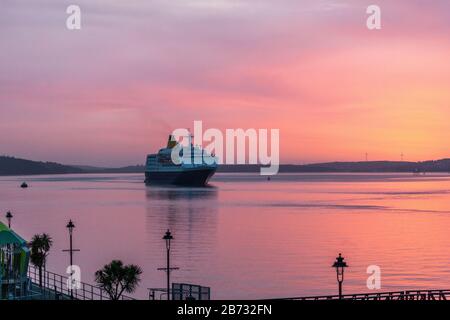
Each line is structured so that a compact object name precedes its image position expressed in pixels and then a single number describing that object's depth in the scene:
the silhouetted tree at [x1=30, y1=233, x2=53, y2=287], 51.06
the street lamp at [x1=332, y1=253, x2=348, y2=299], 31.86
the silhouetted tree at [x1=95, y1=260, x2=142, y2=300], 38.88
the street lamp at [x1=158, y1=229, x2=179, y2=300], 42.44
